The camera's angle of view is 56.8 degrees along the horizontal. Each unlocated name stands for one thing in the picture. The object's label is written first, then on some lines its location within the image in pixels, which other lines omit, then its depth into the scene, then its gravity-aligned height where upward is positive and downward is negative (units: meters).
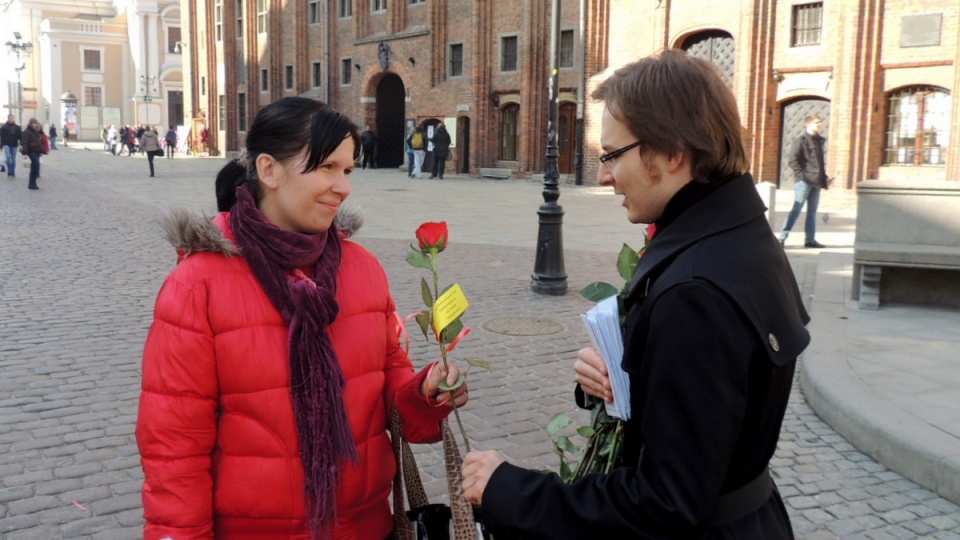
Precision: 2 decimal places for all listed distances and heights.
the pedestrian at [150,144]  30.20 +0.22
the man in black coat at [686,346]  1.54 -0.33
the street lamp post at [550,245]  9.88 -0.98
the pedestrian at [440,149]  31.28 +0.21
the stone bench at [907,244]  8.33 -0.78
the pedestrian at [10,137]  26.89 +0.35
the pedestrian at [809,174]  13.34 -0.20
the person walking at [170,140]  49.06 +0.59
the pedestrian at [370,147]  35.77 +0.27
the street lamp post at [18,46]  60.06 +6.97
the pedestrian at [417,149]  31.09 +0.20
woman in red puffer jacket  2.18 -0.55
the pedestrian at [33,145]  23.77 +0.10
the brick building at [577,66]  20.16 +2.84
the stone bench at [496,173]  30.41 -0.60
